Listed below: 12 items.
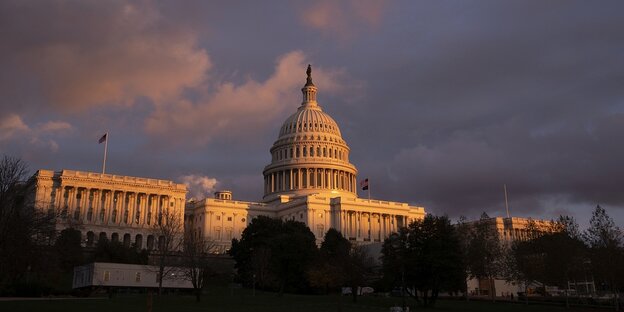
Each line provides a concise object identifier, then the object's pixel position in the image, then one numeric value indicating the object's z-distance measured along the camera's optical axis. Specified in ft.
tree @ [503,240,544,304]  246.27
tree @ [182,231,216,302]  199.33
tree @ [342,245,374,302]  224.33
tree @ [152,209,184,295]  228.10
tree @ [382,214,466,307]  201.67
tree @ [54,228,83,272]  254.68
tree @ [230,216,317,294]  261.03
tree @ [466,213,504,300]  268.21
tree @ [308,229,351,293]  236.43
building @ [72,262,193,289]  230.68
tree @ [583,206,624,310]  213.46
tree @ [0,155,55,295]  149.89
